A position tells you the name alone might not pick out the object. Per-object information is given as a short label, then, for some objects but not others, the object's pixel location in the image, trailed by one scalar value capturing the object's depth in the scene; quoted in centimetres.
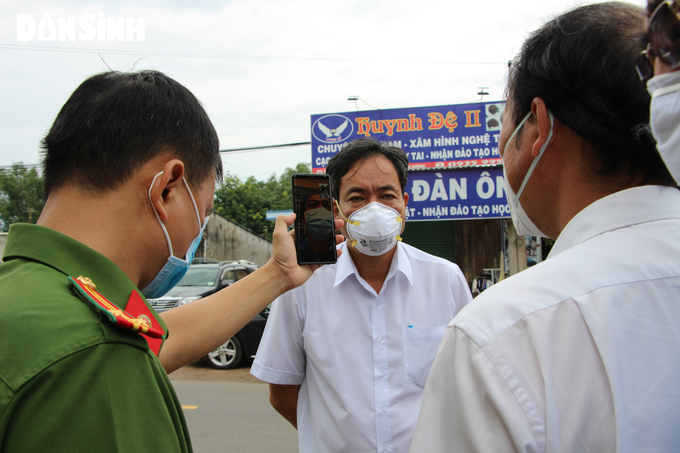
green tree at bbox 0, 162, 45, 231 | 3447
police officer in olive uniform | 76
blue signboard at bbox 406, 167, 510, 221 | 1057
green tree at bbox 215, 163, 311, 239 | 3619
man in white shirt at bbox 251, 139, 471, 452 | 195
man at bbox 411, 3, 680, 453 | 81
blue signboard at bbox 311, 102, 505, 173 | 1059
